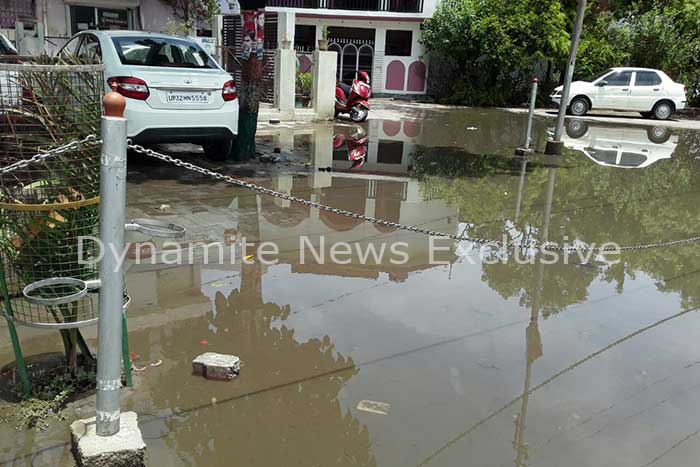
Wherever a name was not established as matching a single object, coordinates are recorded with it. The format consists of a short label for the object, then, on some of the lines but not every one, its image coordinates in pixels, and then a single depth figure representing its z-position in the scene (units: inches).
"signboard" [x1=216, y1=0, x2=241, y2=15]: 472.4
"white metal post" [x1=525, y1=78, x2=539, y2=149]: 453.9
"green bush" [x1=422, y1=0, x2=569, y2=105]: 881.5
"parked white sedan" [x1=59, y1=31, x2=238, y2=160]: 306.5
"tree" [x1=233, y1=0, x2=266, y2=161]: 371.9
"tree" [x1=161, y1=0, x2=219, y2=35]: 741.7
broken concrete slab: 148.3
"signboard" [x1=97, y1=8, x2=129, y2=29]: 732.7
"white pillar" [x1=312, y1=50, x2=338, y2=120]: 610.9
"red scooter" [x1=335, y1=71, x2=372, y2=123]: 636.7
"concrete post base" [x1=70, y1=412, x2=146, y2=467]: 104.8
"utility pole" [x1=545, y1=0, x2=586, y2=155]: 437.7
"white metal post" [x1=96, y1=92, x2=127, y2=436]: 98.7
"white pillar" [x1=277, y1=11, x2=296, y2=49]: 585.6
